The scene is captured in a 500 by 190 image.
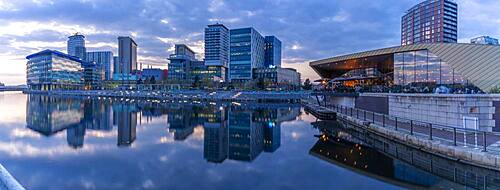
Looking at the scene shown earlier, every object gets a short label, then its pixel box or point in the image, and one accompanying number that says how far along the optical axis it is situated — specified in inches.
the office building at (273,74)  6412.4
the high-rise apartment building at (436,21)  5177.2
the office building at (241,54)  6343.5
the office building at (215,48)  7514.8
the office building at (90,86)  7255.9
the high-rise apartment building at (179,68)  7229.3
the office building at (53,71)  6481.3
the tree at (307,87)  4549.2
